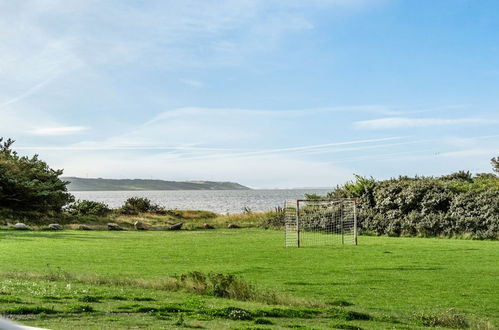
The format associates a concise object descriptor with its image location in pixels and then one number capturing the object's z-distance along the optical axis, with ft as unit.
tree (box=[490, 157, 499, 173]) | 139.62
